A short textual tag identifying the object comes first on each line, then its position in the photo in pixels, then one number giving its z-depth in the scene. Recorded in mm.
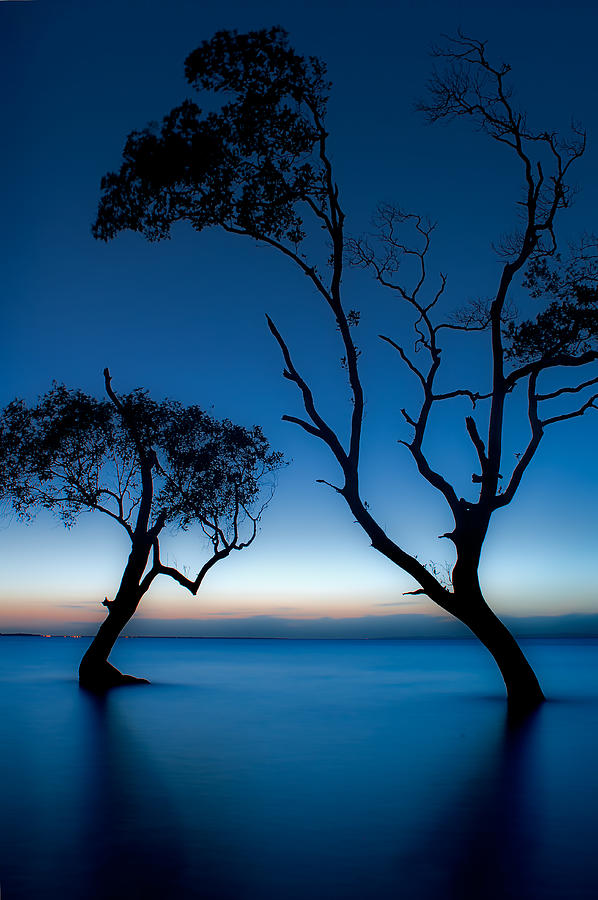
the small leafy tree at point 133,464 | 28719
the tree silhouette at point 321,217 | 19391
